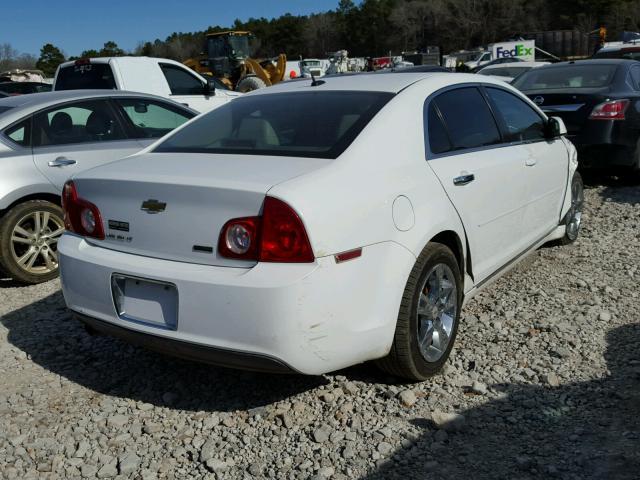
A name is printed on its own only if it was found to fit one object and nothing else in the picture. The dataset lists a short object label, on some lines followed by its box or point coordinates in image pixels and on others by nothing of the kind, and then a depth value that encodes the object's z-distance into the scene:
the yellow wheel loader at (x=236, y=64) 19.51
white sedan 2.81
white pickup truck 9.54
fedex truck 35.47
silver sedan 5.32
